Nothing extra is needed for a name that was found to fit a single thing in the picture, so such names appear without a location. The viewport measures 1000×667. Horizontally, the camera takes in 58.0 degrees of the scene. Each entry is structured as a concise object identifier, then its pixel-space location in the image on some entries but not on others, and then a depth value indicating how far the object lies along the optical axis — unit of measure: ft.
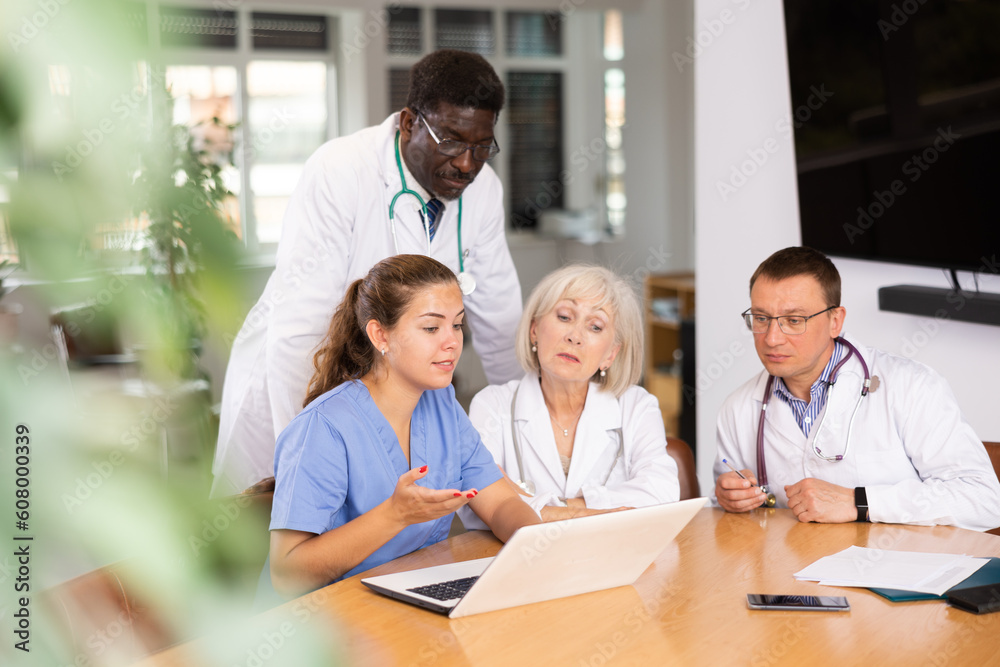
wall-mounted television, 7.90
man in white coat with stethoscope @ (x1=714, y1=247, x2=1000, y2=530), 6.20
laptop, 4.28
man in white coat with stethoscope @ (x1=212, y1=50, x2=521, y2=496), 6.68
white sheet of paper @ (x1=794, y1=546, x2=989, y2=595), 4.97
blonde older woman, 7.27
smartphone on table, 4.71
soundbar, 8.15
